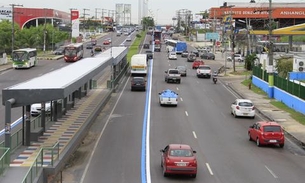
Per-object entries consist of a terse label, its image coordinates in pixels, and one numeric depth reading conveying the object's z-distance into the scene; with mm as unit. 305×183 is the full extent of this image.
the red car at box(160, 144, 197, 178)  20578
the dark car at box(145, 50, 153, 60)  96094
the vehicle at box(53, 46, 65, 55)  108738
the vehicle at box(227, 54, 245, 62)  101350
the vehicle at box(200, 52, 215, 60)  104125
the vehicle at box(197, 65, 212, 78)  68875
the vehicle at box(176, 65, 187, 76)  69688
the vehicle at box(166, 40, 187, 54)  115188
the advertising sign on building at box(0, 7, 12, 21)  142150
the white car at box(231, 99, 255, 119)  38500
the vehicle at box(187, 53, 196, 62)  93281
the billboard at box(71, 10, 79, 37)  152250
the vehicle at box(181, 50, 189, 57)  105981
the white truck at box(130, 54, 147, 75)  65562
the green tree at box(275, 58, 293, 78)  66562
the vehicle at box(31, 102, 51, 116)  36312
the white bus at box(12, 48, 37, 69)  74375
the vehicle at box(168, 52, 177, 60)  96938
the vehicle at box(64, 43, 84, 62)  84312
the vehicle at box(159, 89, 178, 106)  42938
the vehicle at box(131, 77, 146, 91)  52594
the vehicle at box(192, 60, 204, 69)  81106
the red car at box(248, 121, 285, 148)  28266
